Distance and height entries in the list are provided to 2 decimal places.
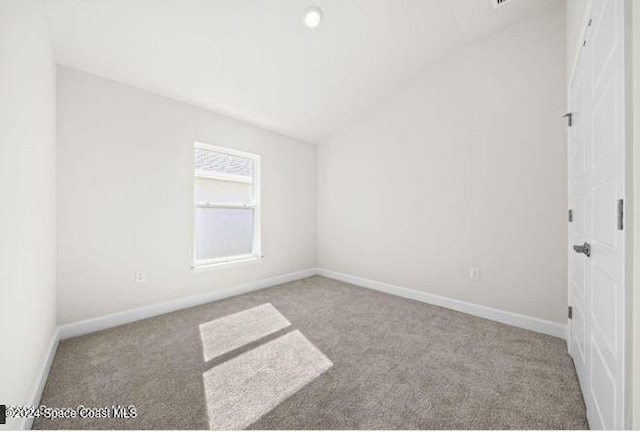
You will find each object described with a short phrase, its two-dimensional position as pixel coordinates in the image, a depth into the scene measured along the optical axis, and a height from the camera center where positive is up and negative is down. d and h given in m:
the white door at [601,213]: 0.92 +0.02
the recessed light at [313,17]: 2.17 +1.75
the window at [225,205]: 3.19 +0.14
